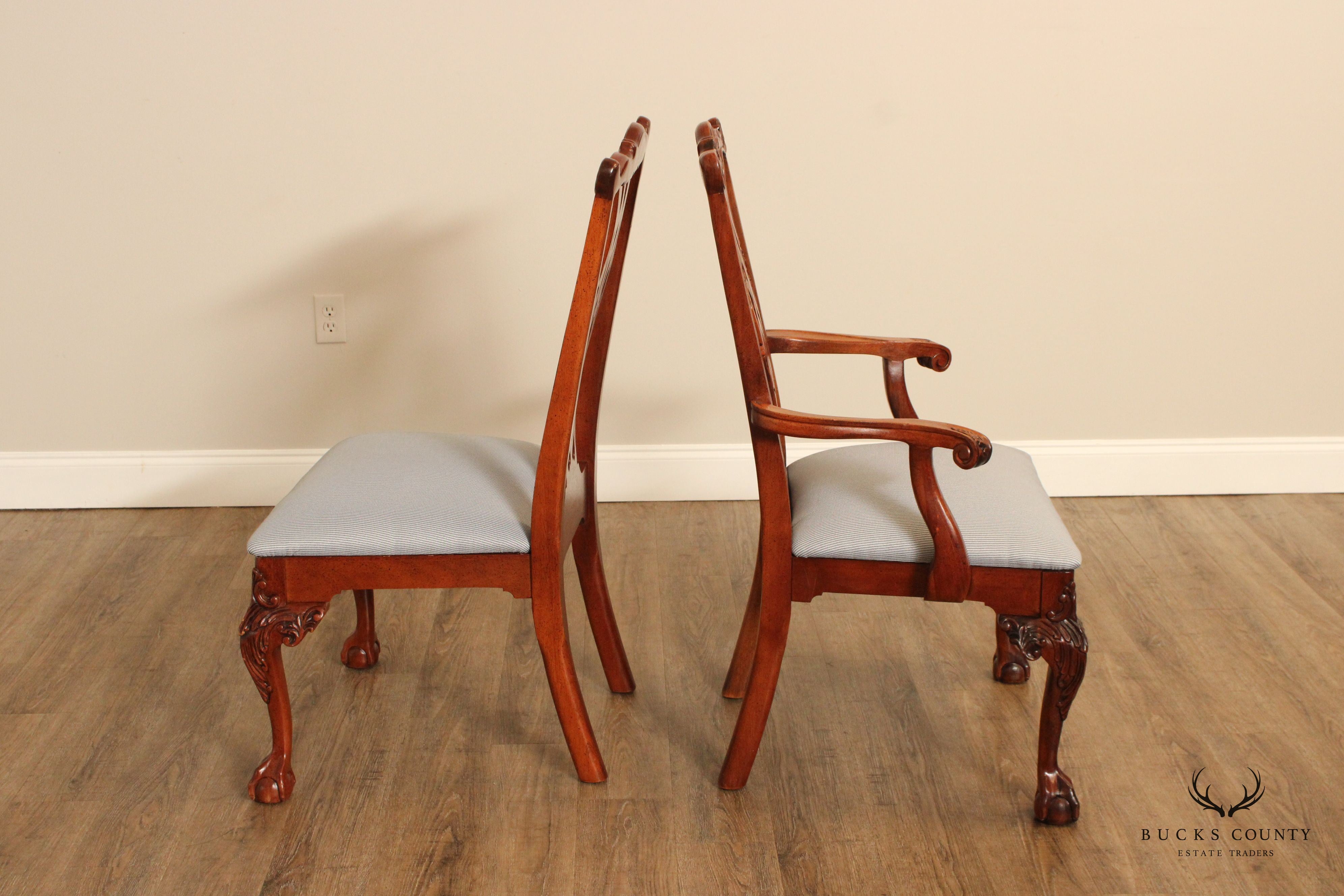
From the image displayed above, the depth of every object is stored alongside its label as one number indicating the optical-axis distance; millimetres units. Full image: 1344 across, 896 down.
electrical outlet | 2727
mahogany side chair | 1601
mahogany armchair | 1563
